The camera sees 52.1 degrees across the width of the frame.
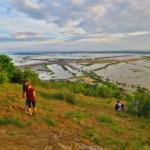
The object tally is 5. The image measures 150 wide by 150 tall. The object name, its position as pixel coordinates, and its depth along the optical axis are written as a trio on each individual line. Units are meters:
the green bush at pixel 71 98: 9.53
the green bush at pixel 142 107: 9.20
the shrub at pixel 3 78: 11.17
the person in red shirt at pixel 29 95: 6.11
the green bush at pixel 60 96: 9.92
